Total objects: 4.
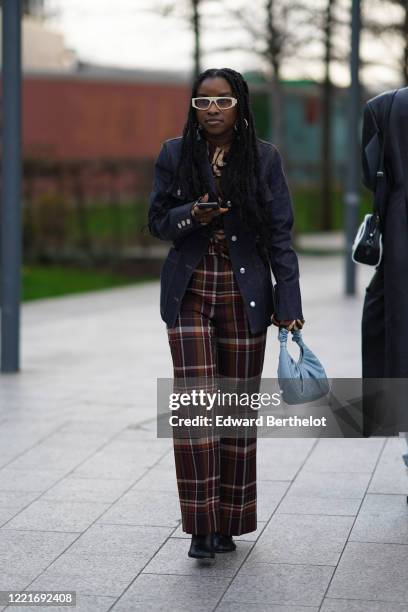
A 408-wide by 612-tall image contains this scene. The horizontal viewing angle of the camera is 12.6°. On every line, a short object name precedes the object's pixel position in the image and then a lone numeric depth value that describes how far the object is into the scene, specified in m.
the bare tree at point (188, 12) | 33.31
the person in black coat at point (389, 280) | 7.32
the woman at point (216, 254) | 6.63
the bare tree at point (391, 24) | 40.27
